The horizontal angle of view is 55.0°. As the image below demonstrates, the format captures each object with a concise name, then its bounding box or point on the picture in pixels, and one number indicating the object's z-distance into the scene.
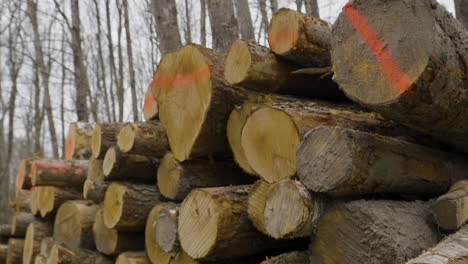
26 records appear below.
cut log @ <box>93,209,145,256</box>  3.58
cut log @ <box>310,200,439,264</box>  1.88
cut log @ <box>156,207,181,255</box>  2.66
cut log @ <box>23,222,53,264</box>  5.10
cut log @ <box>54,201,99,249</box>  4.16
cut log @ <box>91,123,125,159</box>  3.93
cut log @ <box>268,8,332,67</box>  2.66
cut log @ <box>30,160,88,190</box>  4.85
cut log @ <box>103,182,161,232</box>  3.38
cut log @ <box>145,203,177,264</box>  3.12
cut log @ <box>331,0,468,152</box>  1.77
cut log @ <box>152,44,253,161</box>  2.86
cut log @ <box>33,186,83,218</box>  4.86
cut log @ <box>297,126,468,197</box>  1.94
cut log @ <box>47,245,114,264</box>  3.94
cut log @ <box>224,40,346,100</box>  2.70
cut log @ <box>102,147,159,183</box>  3.63
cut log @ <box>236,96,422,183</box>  2.33
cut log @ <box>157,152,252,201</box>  3.13
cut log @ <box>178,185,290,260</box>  2.40
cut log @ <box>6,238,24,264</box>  5.98
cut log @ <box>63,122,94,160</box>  5.58
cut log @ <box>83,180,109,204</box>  3.81
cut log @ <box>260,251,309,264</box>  2.25
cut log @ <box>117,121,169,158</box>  3.37
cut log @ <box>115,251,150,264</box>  3.34
